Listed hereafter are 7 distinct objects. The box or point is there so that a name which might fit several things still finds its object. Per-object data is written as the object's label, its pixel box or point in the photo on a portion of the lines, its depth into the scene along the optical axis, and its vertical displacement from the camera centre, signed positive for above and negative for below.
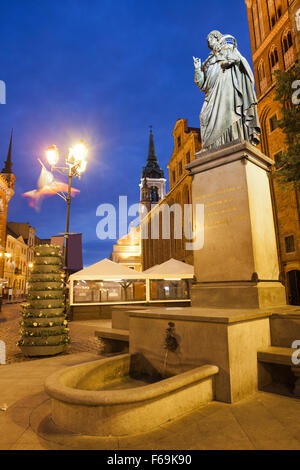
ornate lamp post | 11.64 +5.44
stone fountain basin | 2.75 -1.19
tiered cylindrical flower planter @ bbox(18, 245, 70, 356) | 7.48 -0.56
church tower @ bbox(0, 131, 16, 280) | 46.80 +14.95
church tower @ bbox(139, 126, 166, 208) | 79.56 +29.87
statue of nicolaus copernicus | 6.76 +4.54
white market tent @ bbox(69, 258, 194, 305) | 16.14 +0.35
